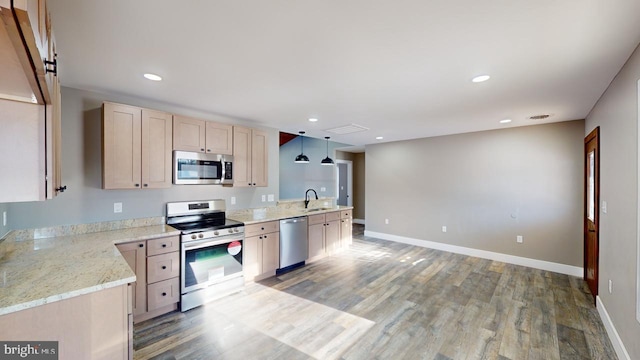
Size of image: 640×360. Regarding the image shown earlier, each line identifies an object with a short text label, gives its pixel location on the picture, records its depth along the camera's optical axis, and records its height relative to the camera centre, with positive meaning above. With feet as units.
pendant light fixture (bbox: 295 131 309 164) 15.90 +1.27
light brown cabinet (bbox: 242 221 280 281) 11.66 -3.35
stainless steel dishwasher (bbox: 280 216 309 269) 13.22 -3.31
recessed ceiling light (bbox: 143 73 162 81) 7.92 +3.22
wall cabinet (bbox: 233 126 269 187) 12.41 +1.14
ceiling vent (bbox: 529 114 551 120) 12.29 +3.03
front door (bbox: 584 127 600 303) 10.05 -1.27
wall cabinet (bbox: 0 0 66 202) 3.62 +0.94
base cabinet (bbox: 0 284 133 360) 4.27 -2.61
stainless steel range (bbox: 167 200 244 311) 9.51 -2.89
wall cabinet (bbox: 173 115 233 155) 10.48 +1.90
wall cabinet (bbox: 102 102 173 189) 8.90 +1.20
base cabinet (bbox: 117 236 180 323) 8.43 -3.26
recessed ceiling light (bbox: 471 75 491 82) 7.84 +3.12
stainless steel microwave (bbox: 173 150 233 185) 10.47 +0.49
